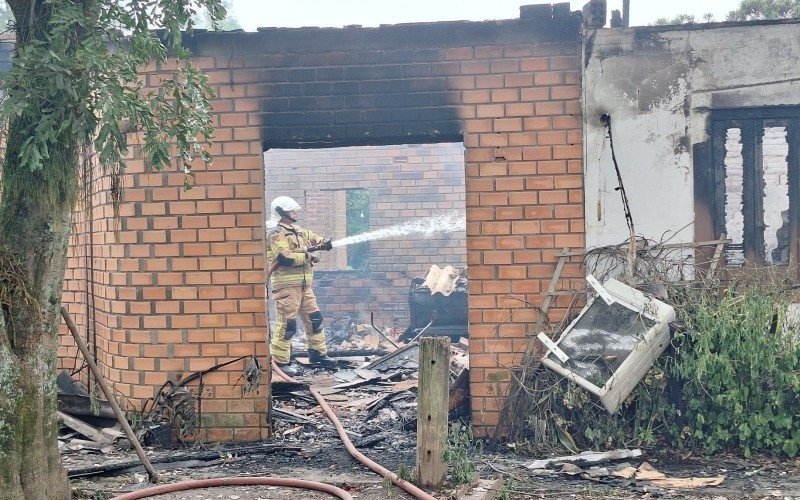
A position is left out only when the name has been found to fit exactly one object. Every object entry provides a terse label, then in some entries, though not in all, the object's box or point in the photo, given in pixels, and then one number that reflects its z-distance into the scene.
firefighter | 10.28
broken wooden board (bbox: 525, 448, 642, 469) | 5.55
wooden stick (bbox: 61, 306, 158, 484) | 4.90
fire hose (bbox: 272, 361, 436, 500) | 4.70
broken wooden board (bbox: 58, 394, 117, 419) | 6.57
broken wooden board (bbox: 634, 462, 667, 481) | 5.30
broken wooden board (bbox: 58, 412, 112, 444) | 6.39
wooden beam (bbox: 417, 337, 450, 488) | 4.88
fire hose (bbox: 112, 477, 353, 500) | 4.78
